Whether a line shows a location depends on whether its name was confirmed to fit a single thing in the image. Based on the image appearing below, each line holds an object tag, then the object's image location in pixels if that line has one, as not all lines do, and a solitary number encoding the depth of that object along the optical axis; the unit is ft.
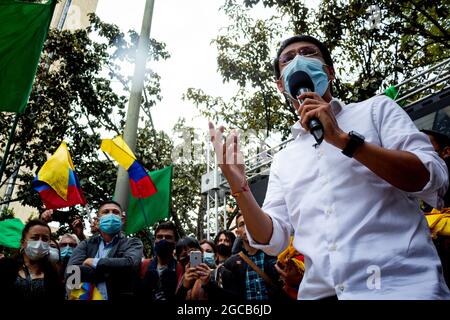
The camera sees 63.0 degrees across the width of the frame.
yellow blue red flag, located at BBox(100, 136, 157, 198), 15.65
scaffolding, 16.89
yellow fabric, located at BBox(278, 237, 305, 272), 8.38
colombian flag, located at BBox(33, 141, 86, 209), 15.69
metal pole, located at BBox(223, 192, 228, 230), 25.59
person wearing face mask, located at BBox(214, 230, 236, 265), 14.64
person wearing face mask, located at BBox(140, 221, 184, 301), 10.84
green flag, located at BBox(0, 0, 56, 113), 13.20
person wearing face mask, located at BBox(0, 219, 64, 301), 9.70
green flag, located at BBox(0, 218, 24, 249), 14.86
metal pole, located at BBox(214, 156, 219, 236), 25.42
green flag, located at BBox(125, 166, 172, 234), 18.04
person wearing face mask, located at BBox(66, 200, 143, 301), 10.60
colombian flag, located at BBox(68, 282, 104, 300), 10.47
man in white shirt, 3.34
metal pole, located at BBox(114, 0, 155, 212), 14.88
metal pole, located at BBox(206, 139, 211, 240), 26.71
